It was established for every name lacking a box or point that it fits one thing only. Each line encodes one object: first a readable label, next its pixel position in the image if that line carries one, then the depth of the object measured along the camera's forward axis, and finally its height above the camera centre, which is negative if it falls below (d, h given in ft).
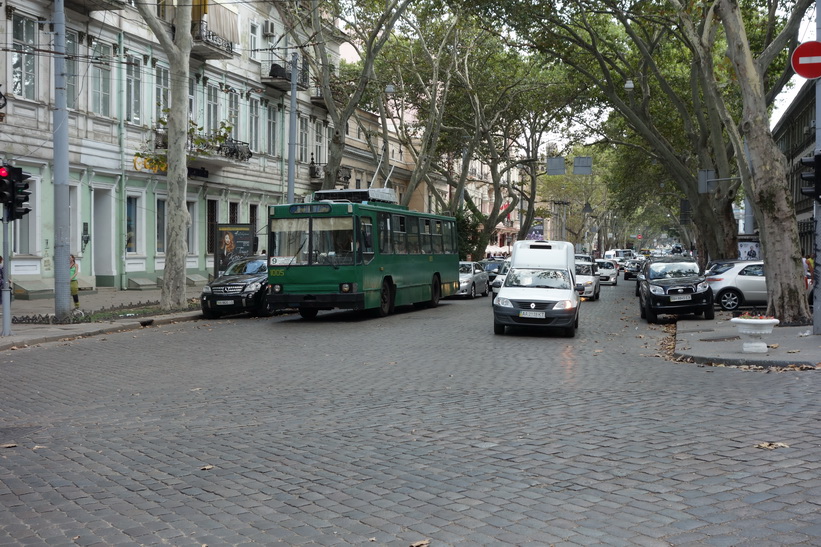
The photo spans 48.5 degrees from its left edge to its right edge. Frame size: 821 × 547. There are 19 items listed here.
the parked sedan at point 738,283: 84.12 -2.73
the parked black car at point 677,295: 74.43 -3.41
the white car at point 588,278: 107.96 -2.98
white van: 59.98 -3.11
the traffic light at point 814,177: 50.80 +4.43
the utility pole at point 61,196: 63.62 +3.87
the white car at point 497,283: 73.67 -2.49
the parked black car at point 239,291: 74.90 -3.32
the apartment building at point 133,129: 86.99 +13.98
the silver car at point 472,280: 111.96 -3.43
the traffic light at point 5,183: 56.39 +4.18
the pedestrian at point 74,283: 77.25 -2.73
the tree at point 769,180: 59.06 +4.84
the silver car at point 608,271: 167.53 -3.28
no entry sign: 49.21 +10.51
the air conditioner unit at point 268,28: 136.34 +33.65
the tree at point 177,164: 73.92 +7.22
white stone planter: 46.73 -4.01
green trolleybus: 70.85 -0.25
